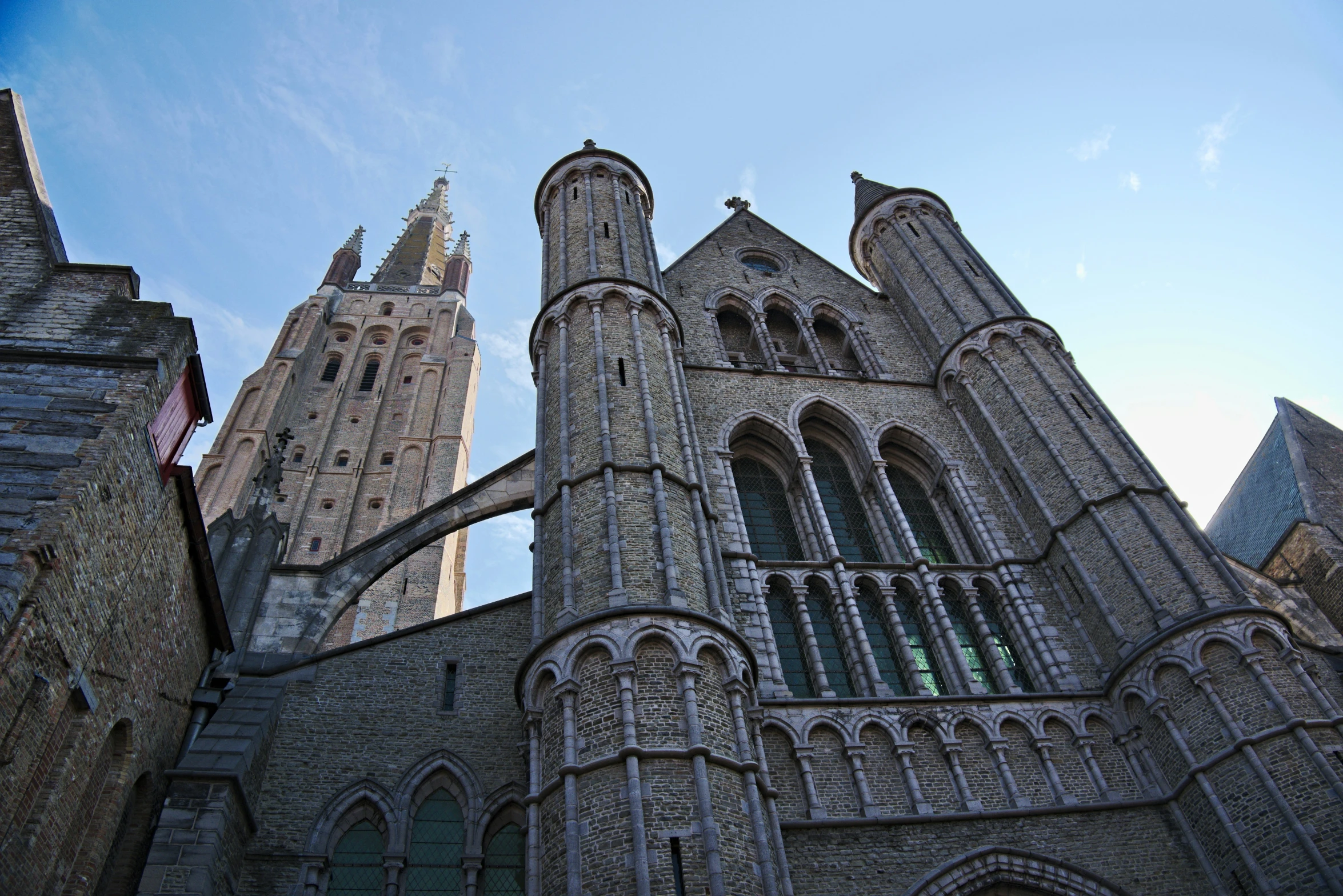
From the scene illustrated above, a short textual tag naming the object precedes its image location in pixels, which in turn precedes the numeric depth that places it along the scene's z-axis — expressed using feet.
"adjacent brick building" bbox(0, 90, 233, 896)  21.79
